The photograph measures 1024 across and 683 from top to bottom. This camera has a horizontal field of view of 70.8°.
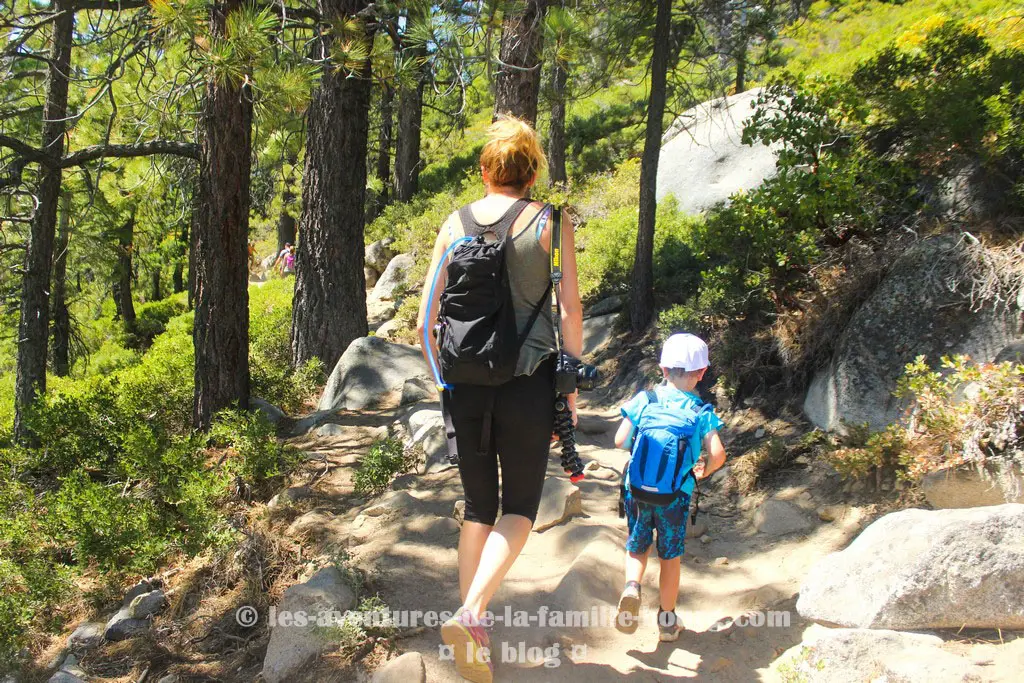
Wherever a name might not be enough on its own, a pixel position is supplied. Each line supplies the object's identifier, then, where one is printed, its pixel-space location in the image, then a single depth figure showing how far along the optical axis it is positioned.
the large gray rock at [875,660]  2.78
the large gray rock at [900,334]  4.53
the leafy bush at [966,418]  3.64
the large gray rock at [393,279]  13.27
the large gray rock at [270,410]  6.39
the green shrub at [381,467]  4.80
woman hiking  2.80
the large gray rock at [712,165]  9.17
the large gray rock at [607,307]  8.48
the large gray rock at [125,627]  3.86
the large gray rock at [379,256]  15.25
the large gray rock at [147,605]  3.94
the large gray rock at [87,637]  3.87
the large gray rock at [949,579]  3.03
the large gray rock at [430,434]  5.16
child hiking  3.24
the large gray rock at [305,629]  3.20
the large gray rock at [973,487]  3.59
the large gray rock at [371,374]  7.20
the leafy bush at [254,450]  4.88
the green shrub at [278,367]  7.36
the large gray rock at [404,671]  3.00
